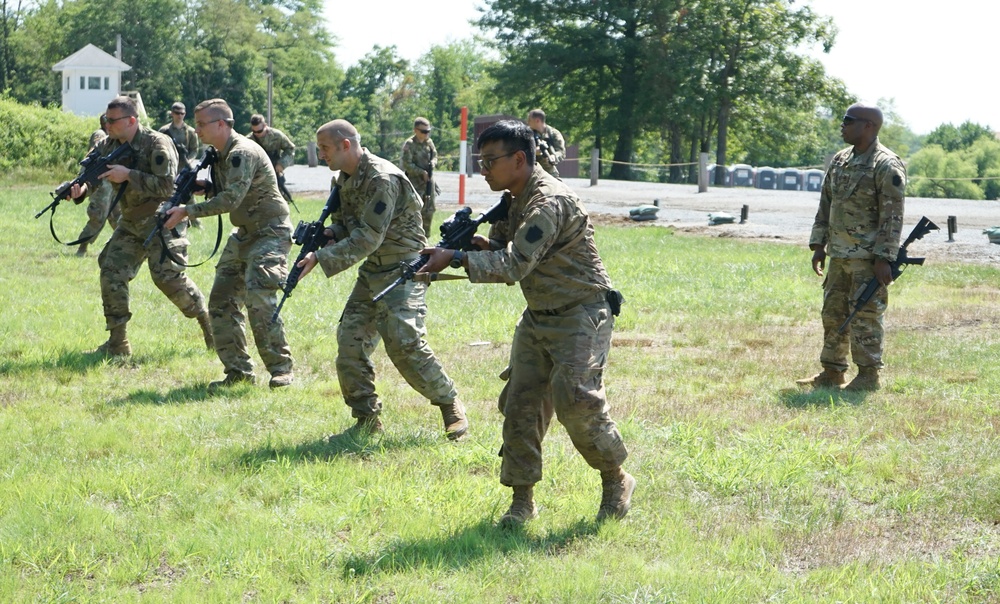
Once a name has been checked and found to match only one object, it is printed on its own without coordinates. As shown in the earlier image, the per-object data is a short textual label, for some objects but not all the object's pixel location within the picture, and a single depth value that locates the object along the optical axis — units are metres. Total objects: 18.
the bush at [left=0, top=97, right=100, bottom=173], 34.03
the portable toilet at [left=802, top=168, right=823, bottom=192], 50.16
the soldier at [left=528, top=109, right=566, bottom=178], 13.67
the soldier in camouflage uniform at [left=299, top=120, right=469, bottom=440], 6.59
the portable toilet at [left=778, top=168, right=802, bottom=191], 52.38
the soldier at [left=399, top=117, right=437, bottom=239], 16.39
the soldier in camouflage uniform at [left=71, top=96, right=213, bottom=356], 9.03
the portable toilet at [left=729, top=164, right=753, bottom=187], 49.81
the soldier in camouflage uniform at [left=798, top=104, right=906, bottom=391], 7.92
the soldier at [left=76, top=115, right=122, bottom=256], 14.77
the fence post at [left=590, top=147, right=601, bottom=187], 37.88
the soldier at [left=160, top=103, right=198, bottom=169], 17.84
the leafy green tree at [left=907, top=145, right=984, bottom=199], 51.75
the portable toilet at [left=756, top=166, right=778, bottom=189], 51.47
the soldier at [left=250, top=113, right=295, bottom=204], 17.70
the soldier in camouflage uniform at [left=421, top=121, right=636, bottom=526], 4.88
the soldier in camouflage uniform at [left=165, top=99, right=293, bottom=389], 7.96
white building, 59.91
